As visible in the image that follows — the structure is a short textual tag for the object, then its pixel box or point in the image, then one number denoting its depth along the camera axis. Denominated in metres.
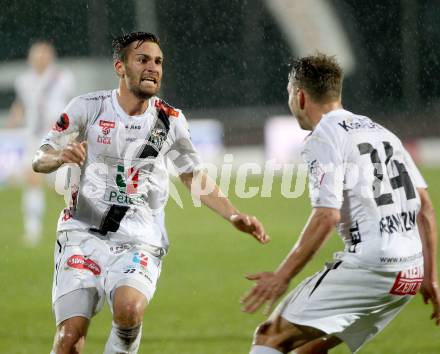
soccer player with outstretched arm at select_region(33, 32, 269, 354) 10.43
